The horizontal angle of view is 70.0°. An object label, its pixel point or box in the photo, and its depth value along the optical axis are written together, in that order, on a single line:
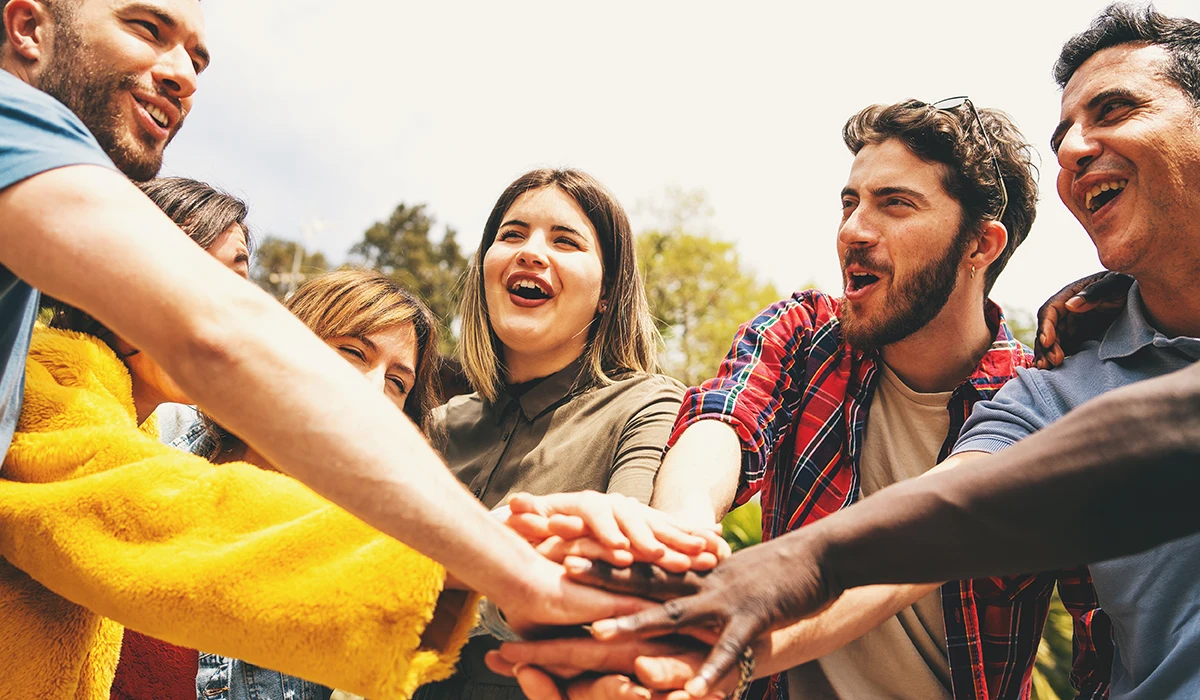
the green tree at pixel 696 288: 28.14
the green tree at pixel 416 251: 38.53
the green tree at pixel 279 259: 39.47
